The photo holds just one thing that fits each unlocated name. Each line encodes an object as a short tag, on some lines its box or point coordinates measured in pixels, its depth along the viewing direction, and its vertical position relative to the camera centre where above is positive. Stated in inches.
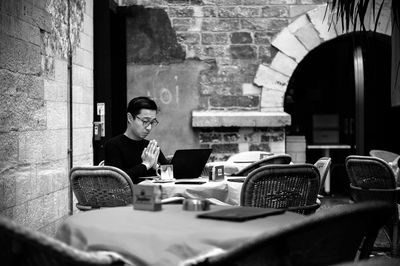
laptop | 164.6 -13.4
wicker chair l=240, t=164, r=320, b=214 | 140.5 -16.8
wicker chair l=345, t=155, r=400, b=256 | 209.9 -23.8
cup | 167.9 -16.0
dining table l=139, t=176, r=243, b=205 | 150.9 -18.4
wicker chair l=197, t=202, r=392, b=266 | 70.9 -14.6
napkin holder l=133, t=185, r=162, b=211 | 99.9 -13.3
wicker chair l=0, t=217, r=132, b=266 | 68.4 -14.9
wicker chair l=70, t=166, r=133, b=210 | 146.6 -17.3
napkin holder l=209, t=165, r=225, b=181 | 163.0 -15.9
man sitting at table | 177.5 -10.3
